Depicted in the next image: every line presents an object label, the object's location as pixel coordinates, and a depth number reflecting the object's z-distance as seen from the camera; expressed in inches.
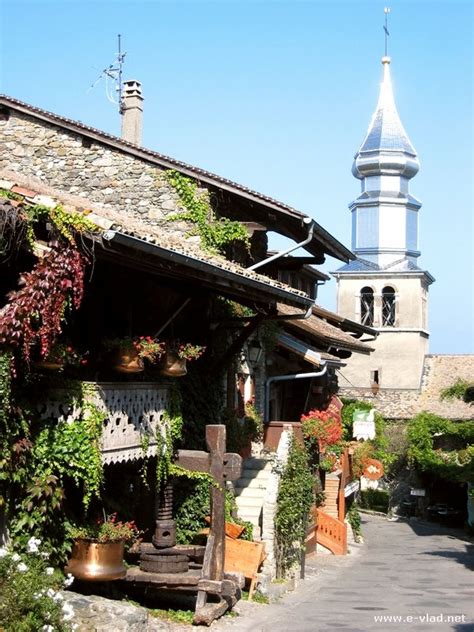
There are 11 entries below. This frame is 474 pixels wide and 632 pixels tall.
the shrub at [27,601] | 305.7
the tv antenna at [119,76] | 786.2
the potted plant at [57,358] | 363.9
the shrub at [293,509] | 612.1
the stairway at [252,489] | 611.4
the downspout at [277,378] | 748.0
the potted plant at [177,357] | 457.1
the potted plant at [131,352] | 420.2
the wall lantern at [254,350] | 685.9
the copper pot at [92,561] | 406.3
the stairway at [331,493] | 916.6
